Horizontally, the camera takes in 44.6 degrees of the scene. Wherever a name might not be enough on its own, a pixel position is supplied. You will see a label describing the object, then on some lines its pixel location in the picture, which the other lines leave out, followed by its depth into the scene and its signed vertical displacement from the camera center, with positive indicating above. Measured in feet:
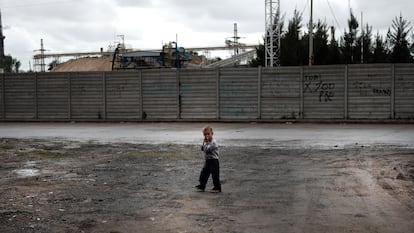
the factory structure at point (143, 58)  133.18 +14.00
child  24.85 -3.31
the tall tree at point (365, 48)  115.99 +11.26
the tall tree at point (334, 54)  113.80 +9.44
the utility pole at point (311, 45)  95.91 +9.83
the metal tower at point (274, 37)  124.84 +15.92
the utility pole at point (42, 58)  293.39 +22.39
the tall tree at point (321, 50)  114.42 +10.50
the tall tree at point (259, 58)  134.21 +10.35
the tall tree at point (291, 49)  115.55 +10.92
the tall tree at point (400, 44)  109.29 +11.64
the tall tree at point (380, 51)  111.55 +10.12
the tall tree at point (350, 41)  116.16 +13.06
